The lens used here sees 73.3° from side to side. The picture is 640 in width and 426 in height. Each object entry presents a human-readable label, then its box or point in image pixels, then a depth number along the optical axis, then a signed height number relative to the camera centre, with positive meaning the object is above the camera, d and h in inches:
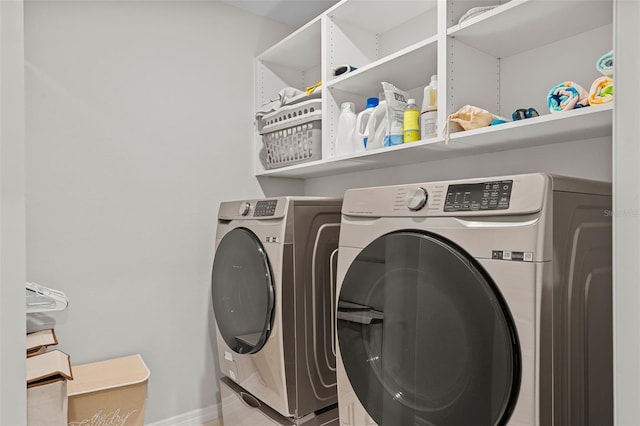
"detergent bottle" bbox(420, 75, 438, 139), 65.6 +15.1
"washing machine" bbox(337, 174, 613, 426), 38.9 -9.5
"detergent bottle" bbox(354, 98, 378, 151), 79.5 +16.0
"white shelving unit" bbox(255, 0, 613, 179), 56.5 +24.5
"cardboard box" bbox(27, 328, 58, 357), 66.2 -20.8
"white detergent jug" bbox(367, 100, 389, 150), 75.3 +15.0
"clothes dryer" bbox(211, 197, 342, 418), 68.7 -15.3
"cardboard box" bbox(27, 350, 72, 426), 56.3 -24.4
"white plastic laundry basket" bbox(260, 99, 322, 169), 87.1 +16.6
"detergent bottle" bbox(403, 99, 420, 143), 69.4 +13.9
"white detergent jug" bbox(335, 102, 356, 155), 81.1 +15.3
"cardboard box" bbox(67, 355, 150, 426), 67.9 -30.2
